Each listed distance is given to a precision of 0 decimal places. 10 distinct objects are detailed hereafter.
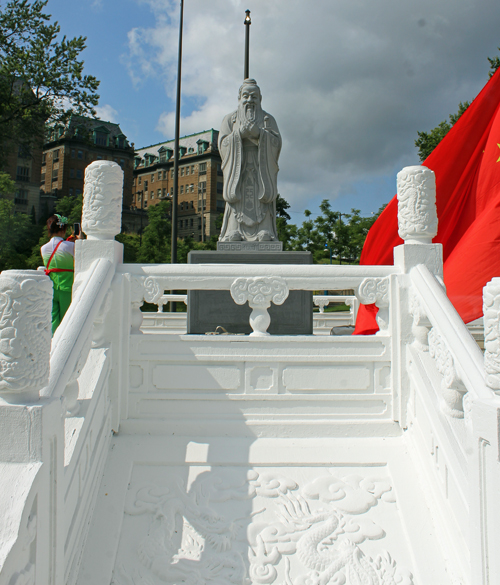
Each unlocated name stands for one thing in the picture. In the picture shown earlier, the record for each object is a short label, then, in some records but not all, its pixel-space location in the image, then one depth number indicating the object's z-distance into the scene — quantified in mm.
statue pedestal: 5391
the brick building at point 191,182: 56438
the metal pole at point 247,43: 11945
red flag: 5180
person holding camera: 4457
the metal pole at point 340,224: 27144
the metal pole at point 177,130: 14617
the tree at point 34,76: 16531
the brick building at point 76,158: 55750
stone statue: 6895
